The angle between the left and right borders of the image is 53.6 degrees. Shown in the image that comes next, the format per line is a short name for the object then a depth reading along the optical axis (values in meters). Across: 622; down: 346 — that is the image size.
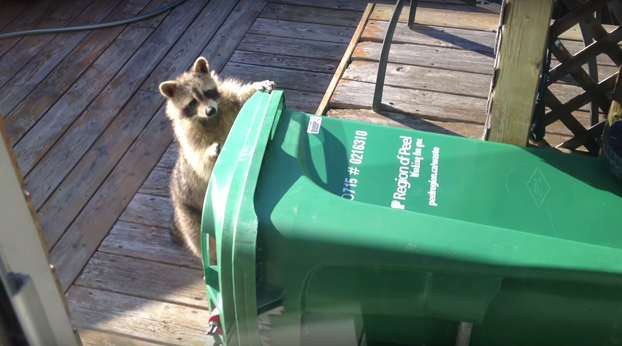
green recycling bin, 1.43
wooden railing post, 1.80
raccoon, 2.62
